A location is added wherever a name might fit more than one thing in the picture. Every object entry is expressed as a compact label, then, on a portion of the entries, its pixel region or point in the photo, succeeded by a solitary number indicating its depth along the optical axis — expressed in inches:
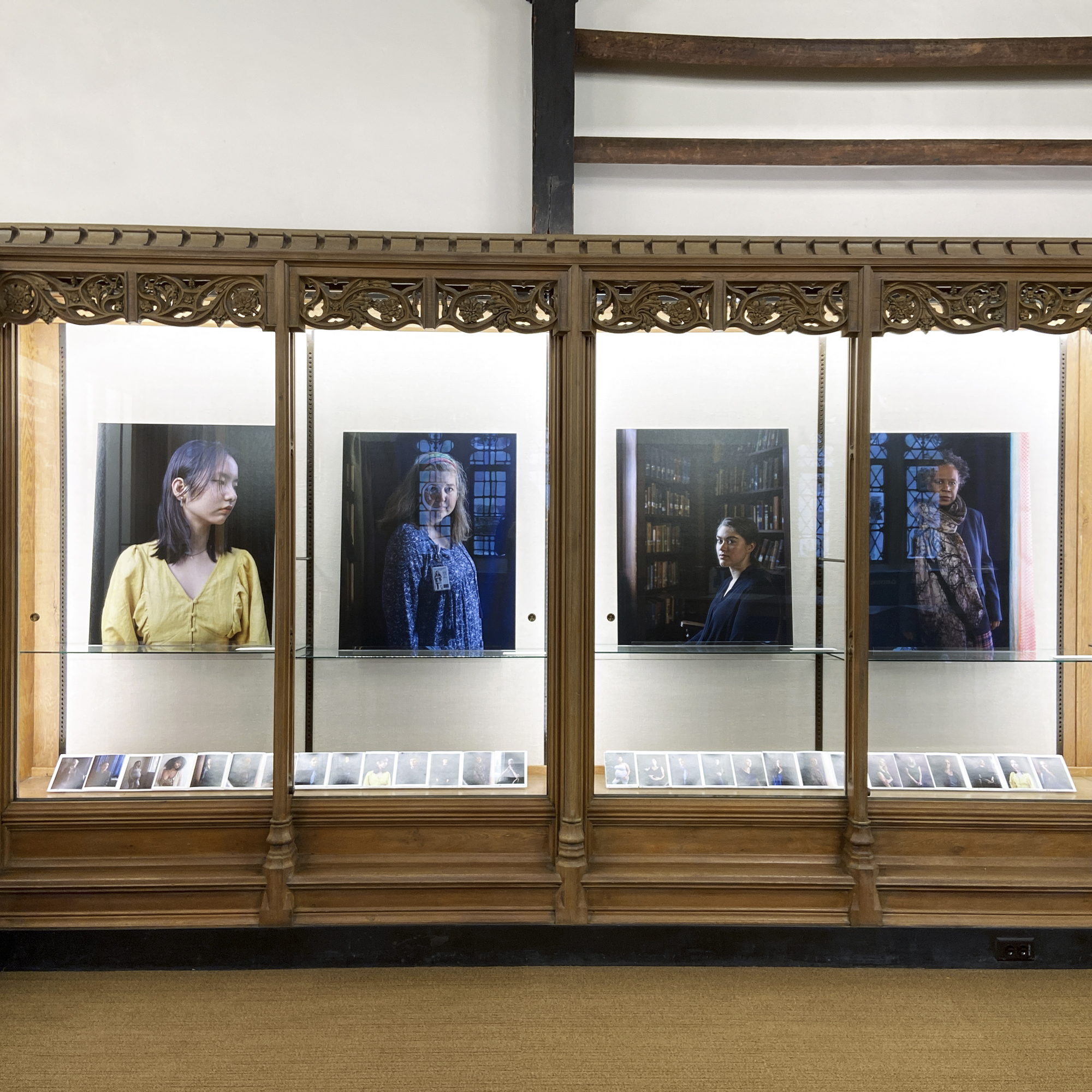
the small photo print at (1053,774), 104.5
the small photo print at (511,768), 102.8
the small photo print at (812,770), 102.6
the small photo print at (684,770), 103.1
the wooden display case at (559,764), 94.3
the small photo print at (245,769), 102.3
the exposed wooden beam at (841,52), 116.3
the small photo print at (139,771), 102.1
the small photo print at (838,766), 101.7
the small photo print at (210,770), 102.3
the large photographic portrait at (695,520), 102.8
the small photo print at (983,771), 104.3
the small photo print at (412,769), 103.3
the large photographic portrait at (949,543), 102.5
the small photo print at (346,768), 102.4
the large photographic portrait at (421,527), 102.2
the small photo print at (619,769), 102.2
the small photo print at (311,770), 101.4
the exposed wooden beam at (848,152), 118.9
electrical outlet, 97.4
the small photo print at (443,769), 103.3
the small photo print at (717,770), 103.3
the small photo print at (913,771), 103.9
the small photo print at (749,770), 103.4
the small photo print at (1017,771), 104.6
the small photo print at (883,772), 103.2
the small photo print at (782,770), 103.1
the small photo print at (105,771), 101.6
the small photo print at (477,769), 103.1
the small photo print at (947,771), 104.2
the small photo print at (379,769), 103.0
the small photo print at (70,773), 100.7
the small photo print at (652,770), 102.7
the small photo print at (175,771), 102.3
